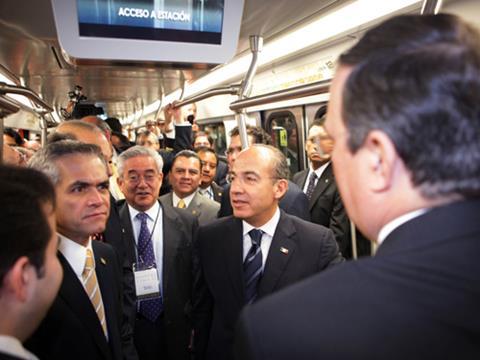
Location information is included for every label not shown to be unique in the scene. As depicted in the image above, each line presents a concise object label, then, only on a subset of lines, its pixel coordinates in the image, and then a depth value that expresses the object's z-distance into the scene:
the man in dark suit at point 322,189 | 3.54
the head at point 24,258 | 0.93
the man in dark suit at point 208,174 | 4.62
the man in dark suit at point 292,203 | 3.15
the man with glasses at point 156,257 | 2.58
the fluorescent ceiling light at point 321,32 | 3.42
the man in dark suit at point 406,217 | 0.64
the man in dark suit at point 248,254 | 2.05
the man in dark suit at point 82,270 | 1.44
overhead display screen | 1.62
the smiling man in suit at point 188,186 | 3.72
